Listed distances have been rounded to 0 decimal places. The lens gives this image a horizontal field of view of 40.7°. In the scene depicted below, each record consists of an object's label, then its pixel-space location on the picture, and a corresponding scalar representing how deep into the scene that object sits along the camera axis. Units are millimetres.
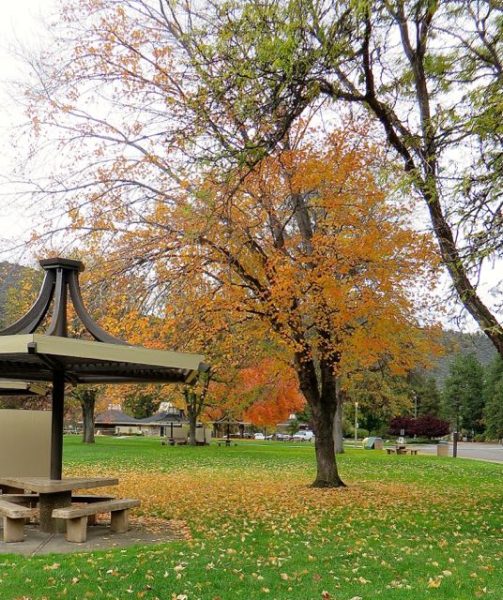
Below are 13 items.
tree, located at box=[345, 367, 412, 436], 29172
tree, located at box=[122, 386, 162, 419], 68838
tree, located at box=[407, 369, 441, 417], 86938
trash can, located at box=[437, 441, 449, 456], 36722
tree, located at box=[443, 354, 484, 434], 86312
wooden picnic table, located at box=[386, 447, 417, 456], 36700
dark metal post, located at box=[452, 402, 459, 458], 35225
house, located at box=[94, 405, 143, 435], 68500
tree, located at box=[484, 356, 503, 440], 73750
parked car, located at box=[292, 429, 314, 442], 75075
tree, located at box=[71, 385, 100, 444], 39500
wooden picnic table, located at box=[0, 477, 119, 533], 8703
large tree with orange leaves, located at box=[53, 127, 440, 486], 12930
